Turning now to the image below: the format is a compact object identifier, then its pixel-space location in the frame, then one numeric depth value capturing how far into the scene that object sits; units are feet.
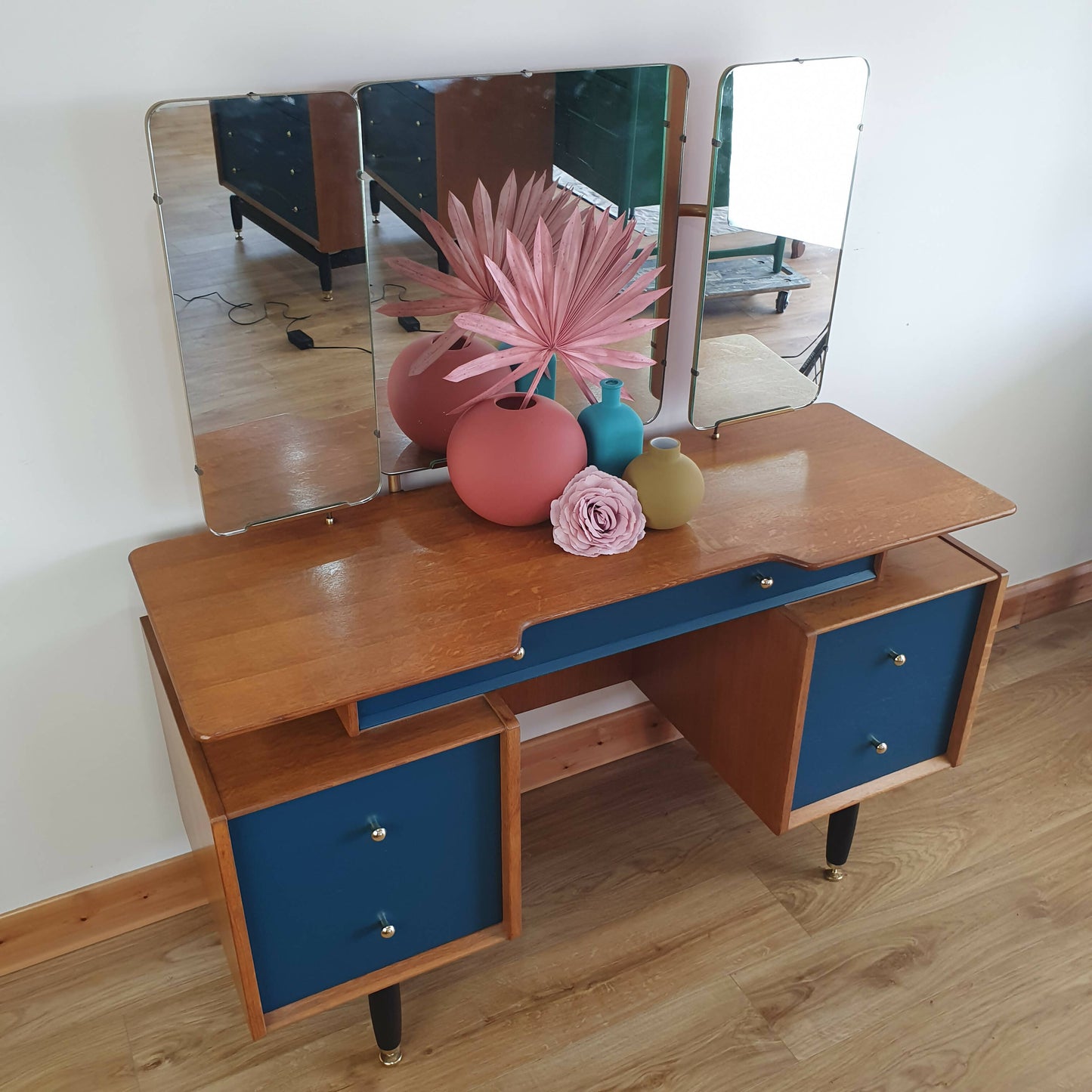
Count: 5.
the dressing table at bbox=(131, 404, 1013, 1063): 4.06
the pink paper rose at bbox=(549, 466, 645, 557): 4.50
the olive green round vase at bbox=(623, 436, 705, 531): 4.63
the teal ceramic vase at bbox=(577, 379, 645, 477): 4.78
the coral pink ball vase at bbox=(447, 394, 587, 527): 4.50
